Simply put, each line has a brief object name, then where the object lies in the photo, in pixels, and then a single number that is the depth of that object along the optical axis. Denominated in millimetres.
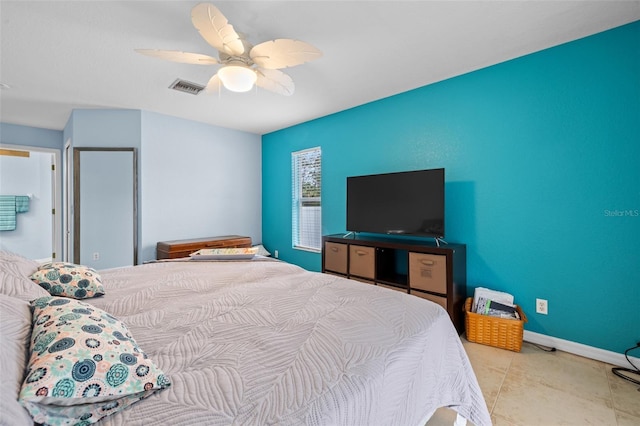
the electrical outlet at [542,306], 2422
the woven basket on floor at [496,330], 2320
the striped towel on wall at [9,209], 5480
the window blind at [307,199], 4340
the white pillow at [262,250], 4990
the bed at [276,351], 712
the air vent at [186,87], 2990
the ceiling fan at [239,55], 1604
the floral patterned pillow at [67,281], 1447
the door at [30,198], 5613
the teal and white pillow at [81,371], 621
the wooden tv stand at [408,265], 2574
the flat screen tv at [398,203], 2814
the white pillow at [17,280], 1143
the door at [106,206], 3775
